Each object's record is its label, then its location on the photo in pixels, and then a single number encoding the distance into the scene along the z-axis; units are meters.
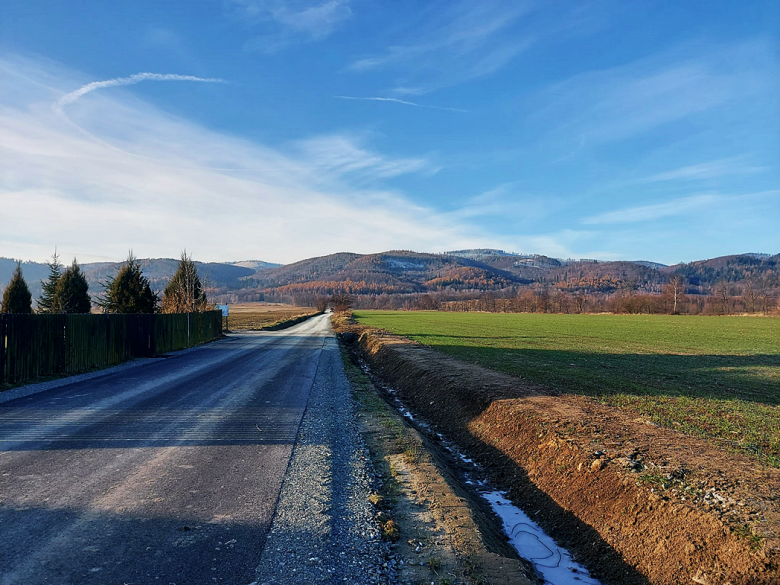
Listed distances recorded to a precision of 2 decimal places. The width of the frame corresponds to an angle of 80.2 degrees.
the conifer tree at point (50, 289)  36.72
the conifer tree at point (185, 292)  38.53
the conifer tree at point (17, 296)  32.66
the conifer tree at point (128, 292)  35.12
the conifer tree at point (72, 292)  34.56
